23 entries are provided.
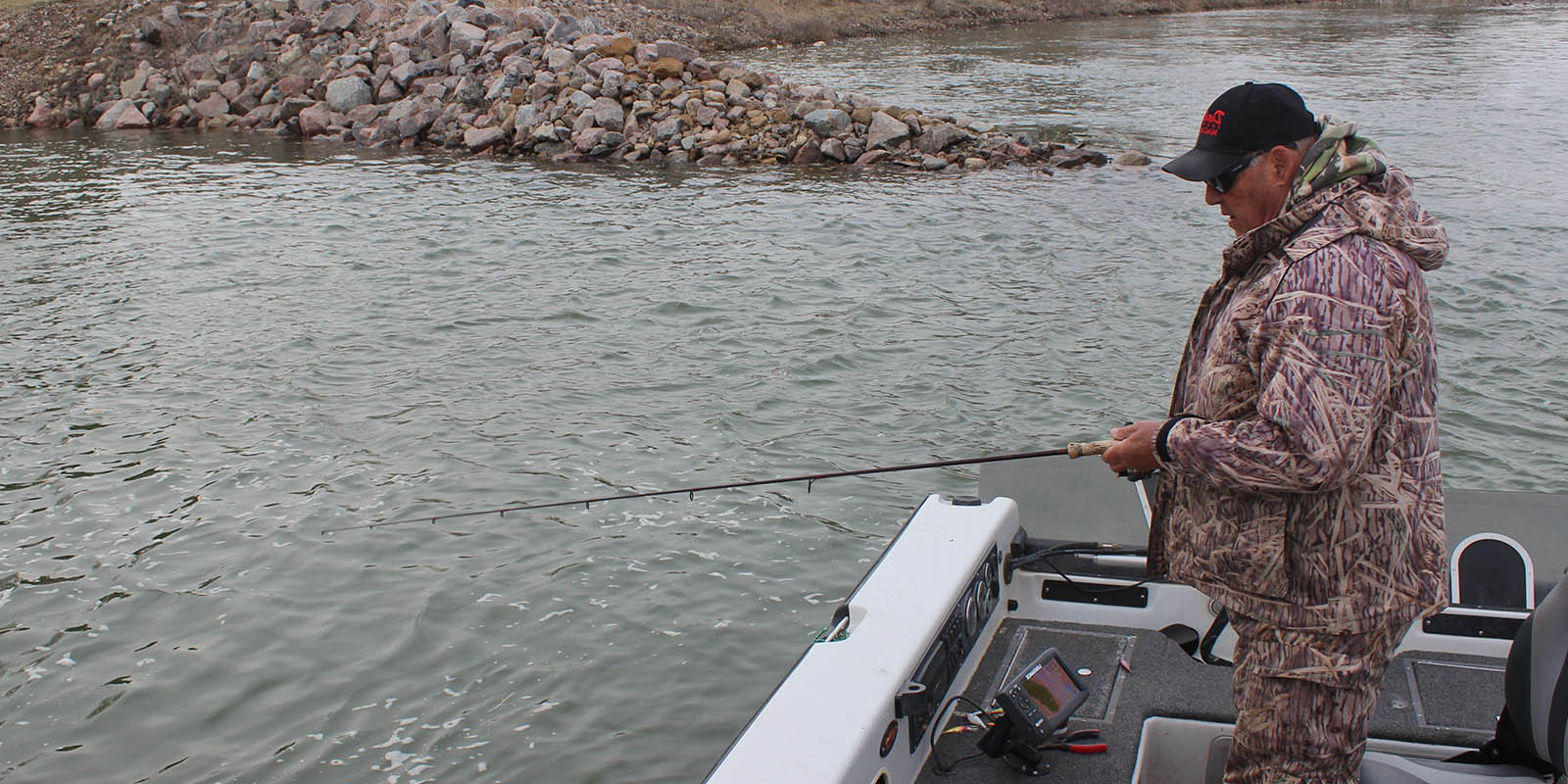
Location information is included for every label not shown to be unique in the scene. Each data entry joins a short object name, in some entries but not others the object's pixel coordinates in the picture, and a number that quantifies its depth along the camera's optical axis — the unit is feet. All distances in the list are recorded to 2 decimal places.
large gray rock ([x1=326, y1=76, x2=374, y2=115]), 71.56
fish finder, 10.43
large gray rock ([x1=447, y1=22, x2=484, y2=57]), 71.26
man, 7.38
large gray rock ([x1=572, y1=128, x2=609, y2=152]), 62.64
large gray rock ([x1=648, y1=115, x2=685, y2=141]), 62.64
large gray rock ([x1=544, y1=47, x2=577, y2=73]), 68.33
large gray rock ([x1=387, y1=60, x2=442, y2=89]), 71.77
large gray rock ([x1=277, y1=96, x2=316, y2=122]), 72.23
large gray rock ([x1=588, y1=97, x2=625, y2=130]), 64.03
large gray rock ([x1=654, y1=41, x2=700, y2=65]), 69.56
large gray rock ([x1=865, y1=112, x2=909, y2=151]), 60.08
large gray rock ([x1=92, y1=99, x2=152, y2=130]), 74.69
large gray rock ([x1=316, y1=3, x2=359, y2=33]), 77.97
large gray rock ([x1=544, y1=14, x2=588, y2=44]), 72.18
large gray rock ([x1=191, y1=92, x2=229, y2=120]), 74.84
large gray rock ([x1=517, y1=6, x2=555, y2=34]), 73.51
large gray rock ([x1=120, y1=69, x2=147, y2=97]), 76.95
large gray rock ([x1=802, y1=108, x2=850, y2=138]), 61.11
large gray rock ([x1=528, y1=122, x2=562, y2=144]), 63.72
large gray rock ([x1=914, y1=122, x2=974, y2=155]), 59.93
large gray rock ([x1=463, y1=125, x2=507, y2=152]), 64.54
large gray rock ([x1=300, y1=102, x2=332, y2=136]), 70.79
